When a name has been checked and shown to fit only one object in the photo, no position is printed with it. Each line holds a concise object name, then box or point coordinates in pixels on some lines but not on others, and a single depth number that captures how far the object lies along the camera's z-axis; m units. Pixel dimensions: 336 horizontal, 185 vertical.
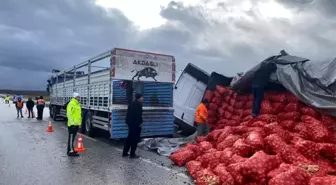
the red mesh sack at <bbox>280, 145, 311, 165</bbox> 6.12
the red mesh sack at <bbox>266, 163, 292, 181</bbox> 5.56
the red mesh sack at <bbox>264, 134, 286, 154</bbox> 6.56
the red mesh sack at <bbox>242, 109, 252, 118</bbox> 10.26
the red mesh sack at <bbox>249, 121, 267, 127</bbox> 8.32
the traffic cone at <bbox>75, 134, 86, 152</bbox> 9.89
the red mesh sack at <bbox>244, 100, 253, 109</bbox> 10.38
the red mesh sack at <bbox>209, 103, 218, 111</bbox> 11.77
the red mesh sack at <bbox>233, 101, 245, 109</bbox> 10.76
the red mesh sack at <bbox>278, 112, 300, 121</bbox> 8.41
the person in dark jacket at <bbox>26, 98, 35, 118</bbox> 24.72
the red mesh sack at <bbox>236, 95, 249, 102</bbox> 10.68
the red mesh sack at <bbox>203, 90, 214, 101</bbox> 11.99
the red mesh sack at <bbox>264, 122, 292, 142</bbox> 7.09
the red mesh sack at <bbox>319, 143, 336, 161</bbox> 6.38
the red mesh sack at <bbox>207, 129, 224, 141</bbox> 8.71
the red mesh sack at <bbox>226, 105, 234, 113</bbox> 11.16
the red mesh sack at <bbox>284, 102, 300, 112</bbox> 8.59
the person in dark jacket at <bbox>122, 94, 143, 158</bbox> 9.19
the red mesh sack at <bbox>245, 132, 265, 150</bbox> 6.80
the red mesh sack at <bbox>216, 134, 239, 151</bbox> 7.57
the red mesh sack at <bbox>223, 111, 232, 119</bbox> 11.15
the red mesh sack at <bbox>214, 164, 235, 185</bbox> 5.86
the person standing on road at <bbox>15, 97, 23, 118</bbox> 24.87
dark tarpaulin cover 8.00
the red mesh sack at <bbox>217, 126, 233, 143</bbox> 8.24
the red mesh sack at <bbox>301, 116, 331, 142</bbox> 6.98
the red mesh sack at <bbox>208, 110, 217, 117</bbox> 11.77
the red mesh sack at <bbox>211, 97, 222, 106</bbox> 11.77
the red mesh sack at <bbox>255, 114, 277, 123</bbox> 8.67
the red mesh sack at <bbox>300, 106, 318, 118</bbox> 8.08
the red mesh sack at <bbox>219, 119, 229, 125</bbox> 11.15
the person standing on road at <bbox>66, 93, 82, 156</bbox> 9.32
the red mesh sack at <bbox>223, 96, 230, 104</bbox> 11.47
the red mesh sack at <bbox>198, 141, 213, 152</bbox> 7.96
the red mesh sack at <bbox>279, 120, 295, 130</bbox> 8.21
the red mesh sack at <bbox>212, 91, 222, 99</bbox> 11.77
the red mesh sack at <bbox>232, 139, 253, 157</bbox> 6.75
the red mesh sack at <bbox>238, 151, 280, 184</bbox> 5.72
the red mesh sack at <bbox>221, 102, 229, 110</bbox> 11.45
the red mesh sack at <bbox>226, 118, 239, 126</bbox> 10.52
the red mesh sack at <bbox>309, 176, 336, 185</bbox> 4.94
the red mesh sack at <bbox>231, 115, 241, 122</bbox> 10.65
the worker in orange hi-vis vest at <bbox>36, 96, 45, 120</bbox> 22.55
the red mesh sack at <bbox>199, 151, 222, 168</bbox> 6.85
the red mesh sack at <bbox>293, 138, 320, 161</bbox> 6.38
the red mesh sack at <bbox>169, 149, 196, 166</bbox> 8.01
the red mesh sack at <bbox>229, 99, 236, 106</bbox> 11.14
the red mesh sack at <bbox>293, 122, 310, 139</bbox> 7.41
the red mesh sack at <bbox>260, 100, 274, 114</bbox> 9.15
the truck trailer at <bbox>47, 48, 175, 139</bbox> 10.78
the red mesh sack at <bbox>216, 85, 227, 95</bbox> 11.68
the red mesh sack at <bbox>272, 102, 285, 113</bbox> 8.99
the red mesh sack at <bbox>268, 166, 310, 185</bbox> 5.23
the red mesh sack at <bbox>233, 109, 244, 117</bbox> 10.65
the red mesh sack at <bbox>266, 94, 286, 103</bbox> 9.11
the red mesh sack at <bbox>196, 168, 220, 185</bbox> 6.04
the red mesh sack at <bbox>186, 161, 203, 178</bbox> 6.97
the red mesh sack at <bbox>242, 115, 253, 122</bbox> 9.48
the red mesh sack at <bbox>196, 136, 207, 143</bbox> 9.03
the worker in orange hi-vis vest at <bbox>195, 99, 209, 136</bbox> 11.03
